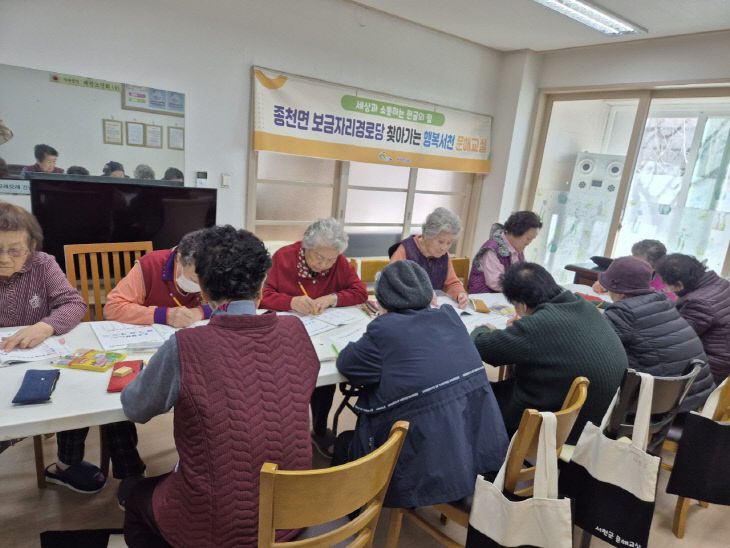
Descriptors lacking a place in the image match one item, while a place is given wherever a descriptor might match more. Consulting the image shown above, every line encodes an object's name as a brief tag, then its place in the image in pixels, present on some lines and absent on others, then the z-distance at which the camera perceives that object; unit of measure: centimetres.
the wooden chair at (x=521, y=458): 120
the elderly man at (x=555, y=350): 151
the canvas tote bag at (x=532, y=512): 121
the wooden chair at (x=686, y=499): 174
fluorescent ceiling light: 327
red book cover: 127
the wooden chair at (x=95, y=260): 217
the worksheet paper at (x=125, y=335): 156
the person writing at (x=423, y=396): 130
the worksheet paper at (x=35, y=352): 138
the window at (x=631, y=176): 404
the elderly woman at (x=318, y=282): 218
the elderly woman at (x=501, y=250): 301
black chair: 153
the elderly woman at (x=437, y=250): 272
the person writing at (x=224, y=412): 97
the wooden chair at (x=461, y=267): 320
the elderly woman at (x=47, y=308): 157
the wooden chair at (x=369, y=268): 278
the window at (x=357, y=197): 389
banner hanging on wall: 352
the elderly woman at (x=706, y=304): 216
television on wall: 269
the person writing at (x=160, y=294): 177
